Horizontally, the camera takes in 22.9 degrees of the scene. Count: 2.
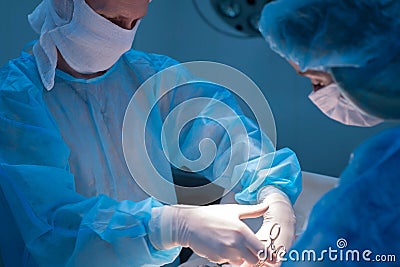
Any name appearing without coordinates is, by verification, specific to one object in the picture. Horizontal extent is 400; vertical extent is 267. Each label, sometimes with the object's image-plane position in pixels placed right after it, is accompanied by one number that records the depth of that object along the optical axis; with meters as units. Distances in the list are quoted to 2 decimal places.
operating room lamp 2.23
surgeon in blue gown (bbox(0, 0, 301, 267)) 1.82
